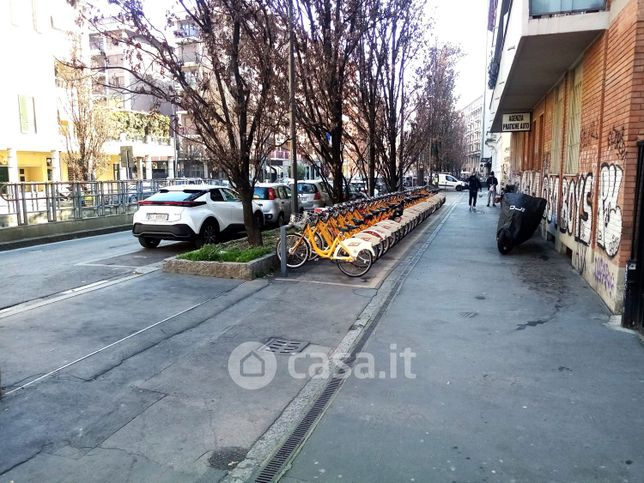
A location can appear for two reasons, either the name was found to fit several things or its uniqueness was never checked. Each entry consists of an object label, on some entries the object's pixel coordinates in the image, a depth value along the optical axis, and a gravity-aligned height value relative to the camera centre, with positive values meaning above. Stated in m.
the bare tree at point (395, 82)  16.52 +3.34
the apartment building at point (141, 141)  40.16 +3.31
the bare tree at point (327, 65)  12.41 +2.77
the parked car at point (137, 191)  19.55 -0.50
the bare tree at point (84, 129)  24.44 +2.46
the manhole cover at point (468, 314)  6.31 -1.74
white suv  11.20 -0.85
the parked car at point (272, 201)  15.30 -0.75
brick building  6.06 +0.80
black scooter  10.52 -0.97
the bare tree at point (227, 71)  8.73 +1.92
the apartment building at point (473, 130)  131.12 +11.38
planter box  8.32 -1.50
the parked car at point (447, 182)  55.40 -0.79
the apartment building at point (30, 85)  28.84 +5.55
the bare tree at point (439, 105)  22.41 +4.15
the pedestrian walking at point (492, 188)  26.18 -0.70
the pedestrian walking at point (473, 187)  24.06 -0.59
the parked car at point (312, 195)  18.88 -0.69
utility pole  10.18 +1.59
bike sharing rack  8.60 -1.27
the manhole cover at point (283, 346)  5.23 -1.75
